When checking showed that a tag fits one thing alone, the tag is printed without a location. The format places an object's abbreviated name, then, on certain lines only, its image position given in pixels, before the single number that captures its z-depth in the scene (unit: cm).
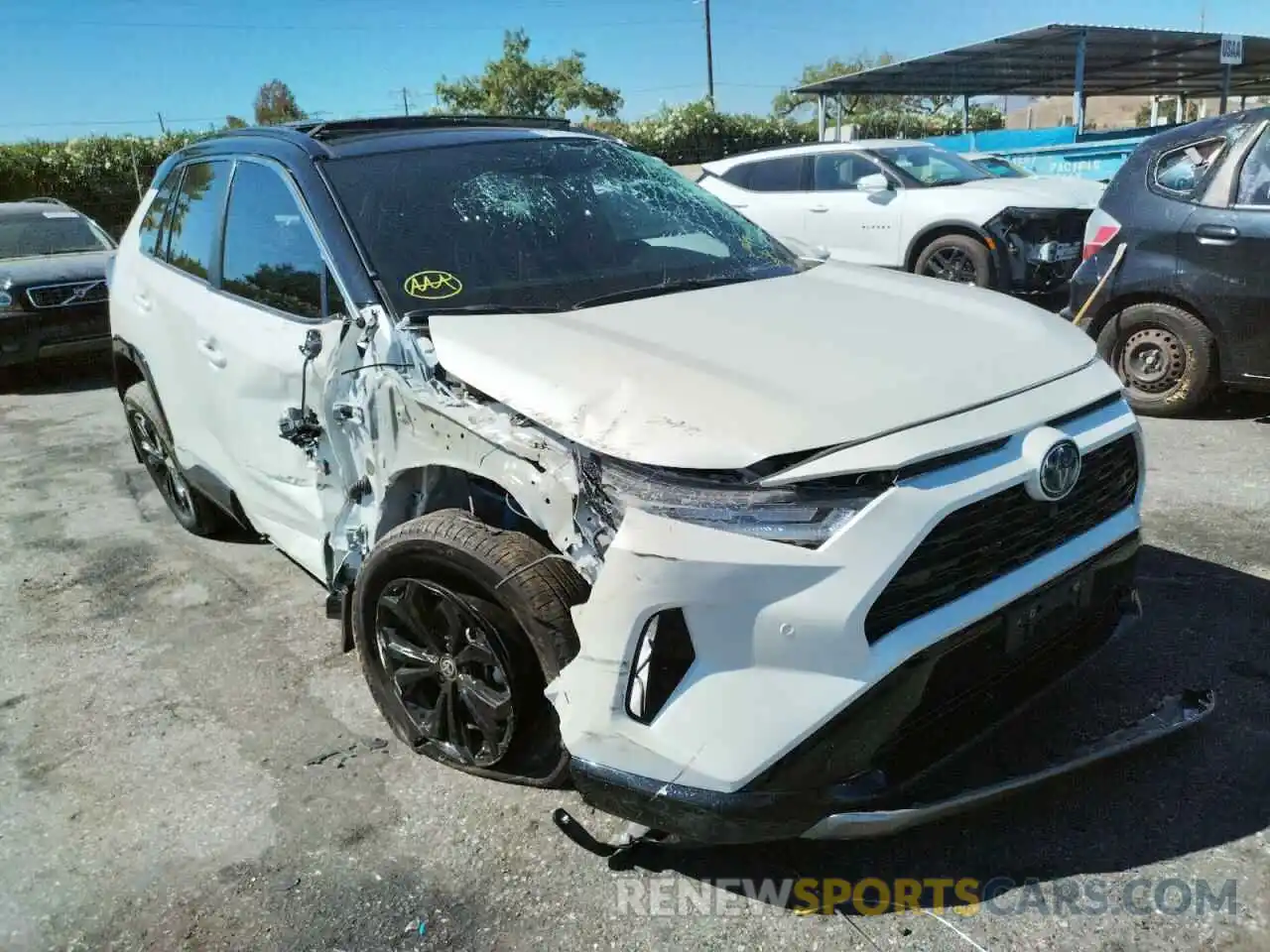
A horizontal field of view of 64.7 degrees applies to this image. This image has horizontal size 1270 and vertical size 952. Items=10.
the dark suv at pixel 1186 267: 538
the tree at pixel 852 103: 5232
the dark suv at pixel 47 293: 877
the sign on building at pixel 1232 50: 1648
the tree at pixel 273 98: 7484
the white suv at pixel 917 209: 916
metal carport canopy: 1848
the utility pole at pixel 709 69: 4566
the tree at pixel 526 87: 5534
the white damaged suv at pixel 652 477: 202
